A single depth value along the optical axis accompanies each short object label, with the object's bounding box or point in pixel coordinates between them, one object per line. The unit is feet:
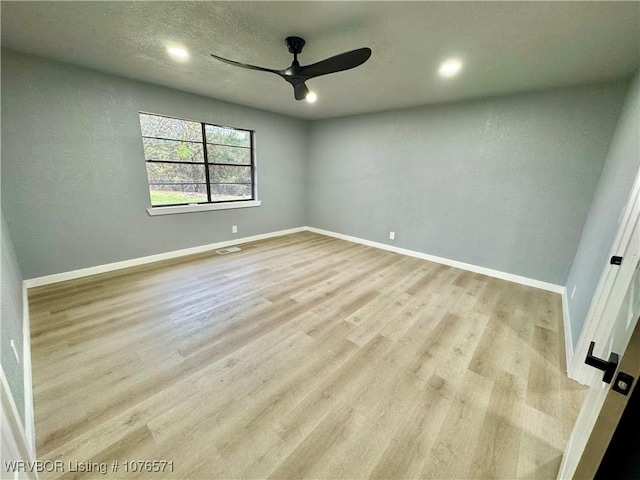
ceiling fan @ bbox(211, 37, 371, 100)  5.70
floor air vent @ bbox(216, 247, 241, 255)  13.45
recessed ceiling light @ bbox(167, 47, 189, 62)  7.33
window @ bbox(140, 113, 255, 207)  11.30
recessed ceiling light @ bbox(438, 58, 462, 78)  7.48
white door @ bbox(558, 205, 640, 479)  2.15
